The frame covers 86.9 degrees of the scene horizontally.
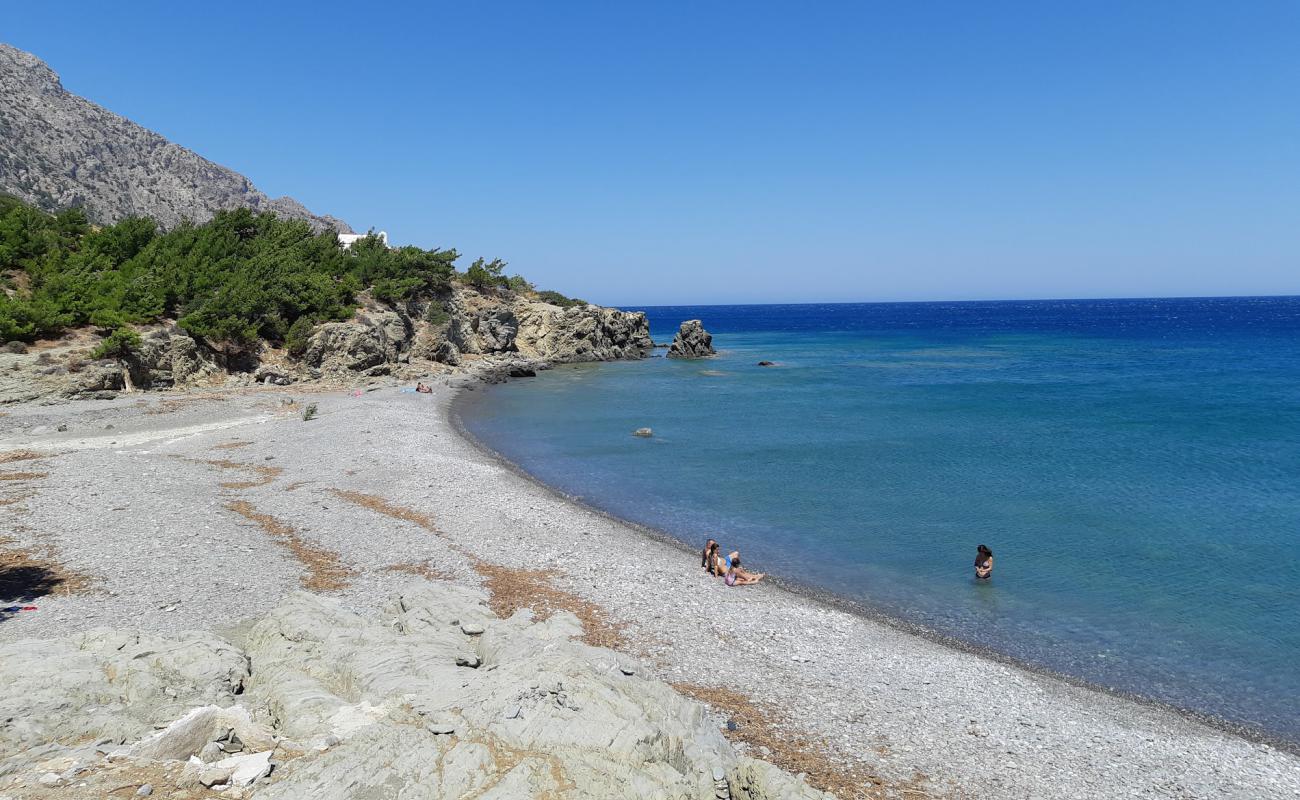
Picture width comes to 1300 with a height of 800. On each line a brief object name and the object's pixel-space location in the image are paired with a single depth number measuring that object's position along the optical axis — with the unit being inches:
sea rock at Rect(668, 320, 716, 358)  3506.4
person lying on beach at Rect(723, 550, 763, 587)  700.7
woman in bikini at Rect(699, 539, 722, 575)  725.9
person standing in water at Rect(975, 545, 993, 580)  720.3
